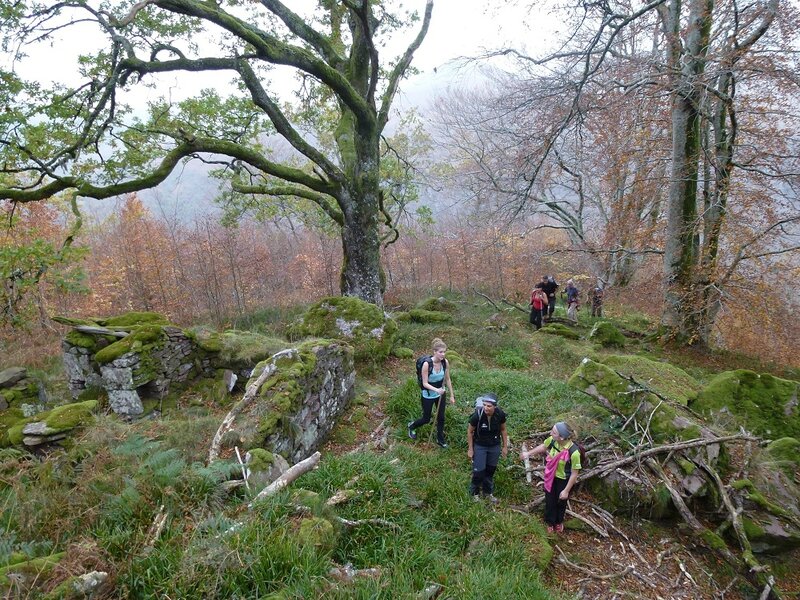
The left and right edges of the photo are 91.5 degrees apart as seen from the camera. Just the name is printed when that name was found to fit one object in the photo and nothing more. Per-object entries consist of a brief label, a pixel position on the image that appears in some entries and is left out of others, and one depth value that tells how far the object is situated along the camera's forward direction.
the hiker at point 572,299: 14.35
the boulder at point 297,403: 4.54
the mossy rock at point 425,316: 13.18
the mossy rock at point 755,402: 6.38
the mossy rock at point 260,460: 3.70
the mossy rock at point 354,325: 9.34
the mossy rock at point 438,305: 14.90
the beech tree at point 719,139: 7.83
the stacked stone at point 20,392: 6.71
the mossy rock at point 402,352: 10.09
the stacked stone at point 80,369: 7.02
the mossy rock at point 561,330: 12.44
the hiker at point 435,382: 5.63
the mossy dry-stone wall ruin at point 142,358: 6.80
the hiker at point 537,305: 13.36
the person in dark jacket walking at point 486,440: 4.73
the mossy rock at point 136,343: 6.73
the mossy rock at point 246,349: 8.05
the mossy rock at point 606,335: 11.71
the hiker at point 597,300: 15.21
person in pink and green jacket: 4.35
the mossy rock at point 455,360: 9.29
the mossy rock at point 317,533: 2.86
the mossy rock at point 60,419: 4.50
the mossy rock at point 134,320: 7.85
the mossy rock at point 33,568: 2.10
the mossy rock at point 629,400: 5.35
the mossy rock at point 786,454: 5.39
